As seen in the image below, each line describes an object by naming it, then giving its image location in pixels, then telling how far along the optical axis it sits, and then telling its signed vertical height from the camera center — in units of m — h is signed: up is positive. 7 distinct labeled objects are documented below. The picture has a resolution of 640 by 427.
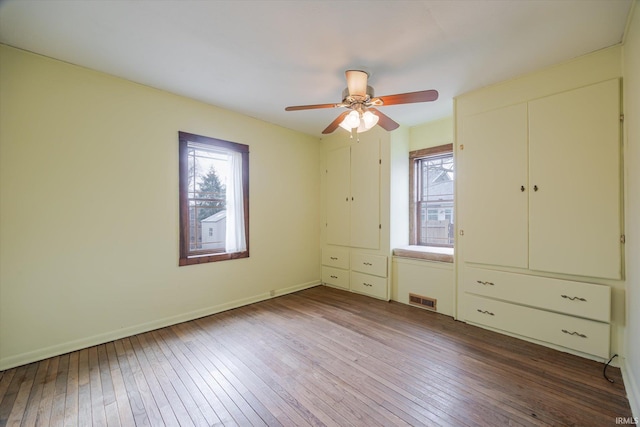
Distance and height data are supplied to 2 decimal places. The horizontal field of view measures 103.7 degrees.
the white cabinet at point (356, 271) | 3.59 -0.93
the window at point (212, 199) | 2.88 +0.16
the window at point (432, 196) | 3.48 +0.21
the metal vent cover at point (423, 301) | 3.12 -1.16
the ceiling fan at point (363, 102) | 2.00 +0.91
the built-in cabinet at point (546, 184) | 2.01 +0.25
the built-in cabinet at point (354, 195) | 3.69 +0.25
